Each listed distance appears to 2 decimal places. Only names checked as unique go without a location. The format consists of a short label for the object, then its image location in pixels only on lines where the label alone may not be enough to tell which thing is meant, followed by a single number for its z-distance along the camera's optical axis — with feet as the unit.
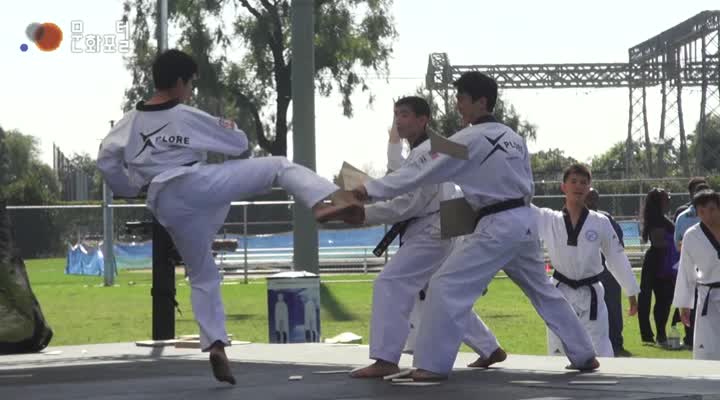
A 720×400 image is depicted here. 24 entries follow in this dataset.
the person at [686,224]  57.06
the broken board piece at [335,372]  32.42
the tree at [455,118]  231.96
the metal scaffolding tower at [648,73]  257.14
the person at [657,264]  59.98
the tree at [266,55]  162.81
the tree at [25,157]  399.36
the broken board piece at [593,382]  28.15
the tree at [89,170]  306.29
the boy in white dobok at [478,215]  29.91
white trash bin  45.80
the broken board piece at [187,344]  43.38
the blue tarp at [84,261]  132.77
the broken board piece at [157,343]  44.80
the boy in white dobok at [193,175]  29.53
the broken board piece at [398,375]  30.48
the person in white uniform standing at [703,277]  39.68
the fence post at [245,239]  107.17
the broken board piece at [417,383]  29.12
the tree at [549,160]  323.41
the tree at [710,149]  302.14
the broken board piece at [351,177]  30.73
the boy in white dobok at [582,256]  40.55
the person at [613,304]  52.31
